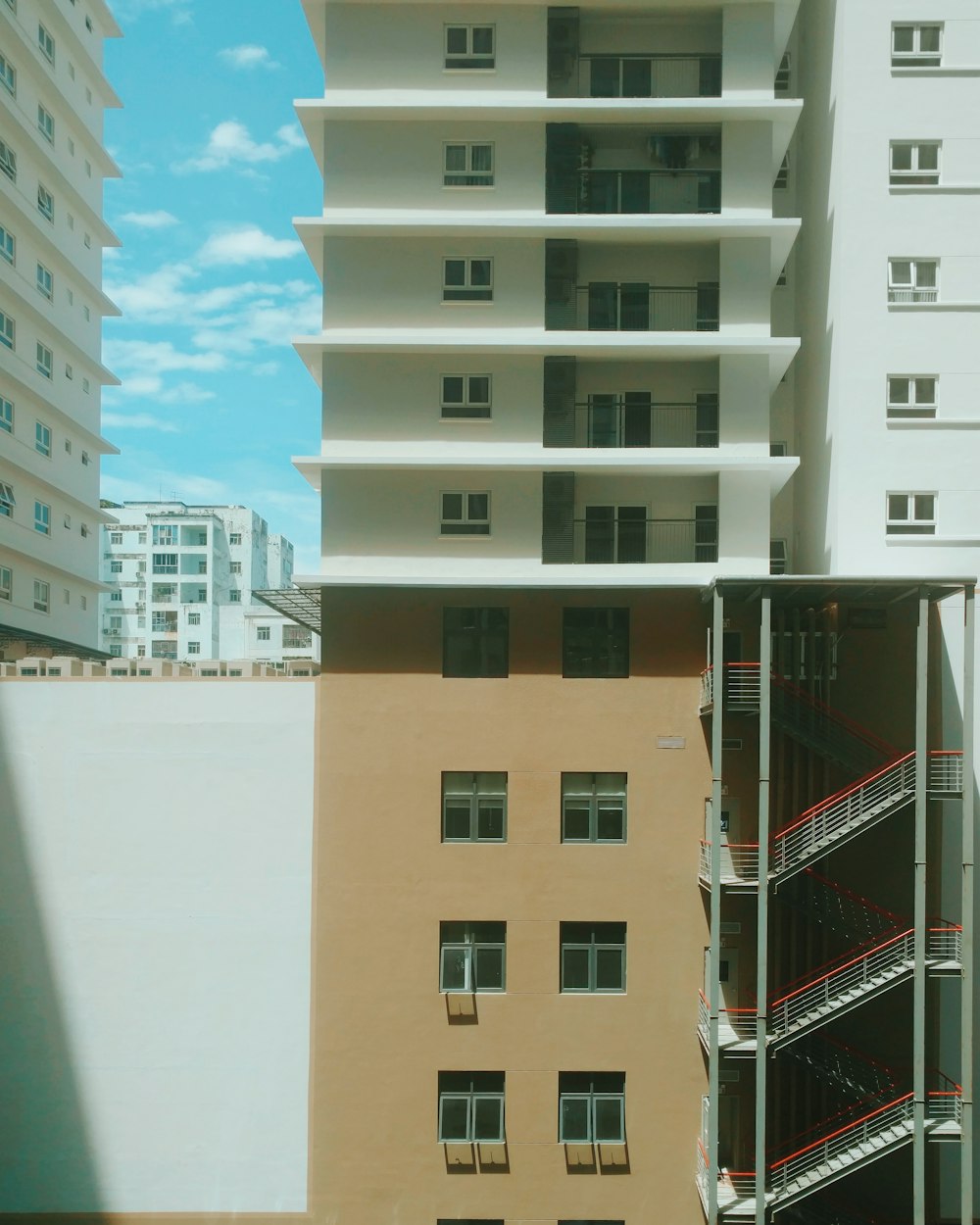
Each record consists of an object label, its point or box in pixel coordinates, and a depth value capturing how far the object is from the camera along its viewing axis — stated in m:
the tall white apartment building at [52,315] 35.97
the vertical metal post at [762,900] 19.69
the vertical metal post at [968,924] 20.16
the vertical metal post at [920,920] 19.77
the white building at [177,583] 105.44
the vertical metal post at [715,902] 20.22
